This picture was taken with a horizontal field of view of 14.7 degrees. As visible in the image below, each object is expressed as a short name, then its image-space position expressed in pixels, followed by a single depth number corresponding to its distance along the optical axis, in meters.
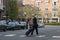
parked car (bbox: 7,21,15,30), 35.36
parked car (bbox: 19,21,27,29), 40.00
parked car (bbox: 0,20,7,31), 30.35
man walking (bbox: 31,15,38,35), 20.70
